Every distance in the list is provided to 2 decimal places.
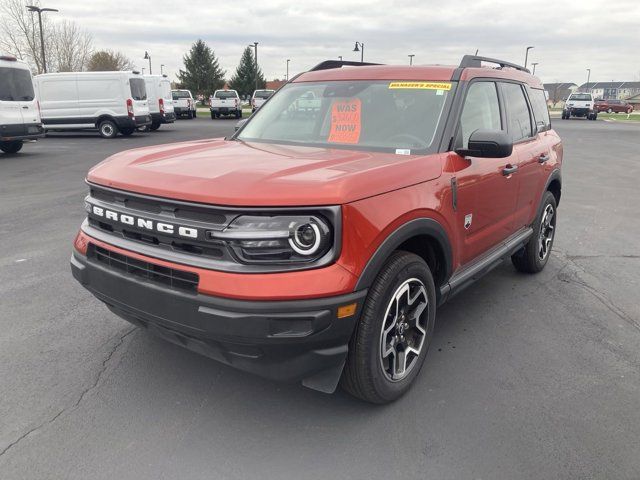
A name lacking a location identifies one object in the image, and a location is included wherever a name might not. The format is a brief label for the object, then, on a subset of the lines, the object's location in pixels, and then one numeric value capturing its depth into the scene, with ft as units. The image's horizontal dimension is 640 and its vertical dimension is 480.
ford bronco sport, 7.76
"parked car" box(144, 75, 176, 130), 78.27
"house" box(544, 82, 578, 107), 386.93
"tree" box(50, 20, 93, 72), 130.82
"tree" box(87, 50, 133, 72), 174.40
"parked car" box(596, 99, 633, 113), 190.08
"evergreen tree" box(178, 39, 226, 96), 214.90
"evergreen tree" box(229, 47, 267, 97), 214.48
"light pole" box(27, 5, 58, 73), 91.97
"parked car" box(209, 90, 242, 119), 111.65
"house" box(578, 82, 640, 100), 402.31
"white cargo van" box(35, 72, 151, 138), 65.82
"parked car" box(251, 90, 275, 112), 108.47
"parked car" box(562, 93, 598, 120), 134.41
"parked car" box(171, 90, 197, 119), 112.88
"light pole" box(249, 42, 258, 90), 173.02
